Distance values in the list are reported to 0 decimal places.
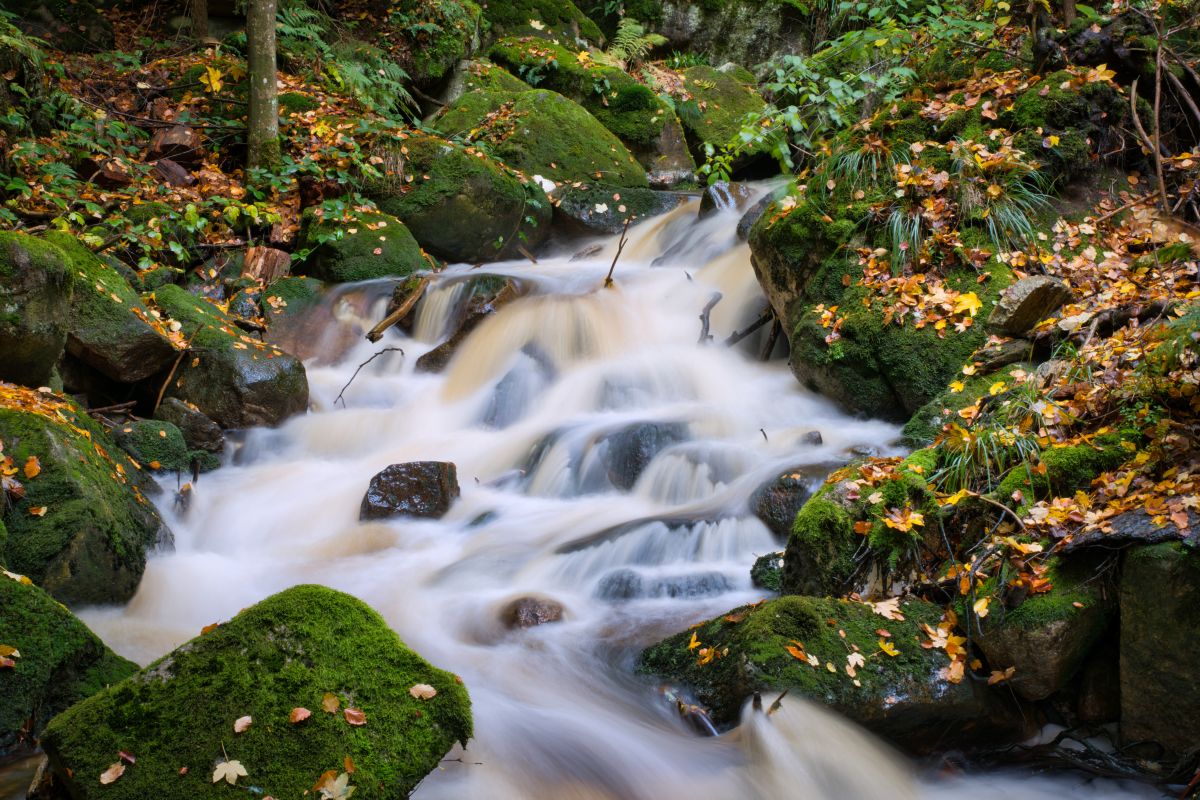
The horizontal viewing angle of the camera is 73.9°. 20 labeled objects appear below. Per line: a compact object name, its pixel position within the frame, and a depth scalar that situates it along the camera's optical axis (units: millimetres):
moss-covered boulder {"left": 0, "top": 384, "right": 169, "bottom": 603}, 3975
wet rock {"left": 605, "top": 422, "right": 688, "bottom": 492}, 6266
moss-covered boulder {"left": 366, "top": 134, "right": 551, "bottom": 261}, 9797
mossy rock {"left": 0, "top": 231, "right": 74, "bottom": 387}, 4613
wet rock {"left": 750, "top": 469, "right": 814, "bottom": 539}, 5184
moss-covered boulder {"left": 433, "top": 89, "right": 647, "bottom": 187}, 11586
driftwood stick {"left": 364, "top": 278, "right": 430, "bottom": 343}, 8349
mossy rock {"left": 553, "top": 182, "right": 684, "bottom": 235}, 11094
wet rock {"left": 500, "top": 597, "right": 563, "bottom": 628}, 4559
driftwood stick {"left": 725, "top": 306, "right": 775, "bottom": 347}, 7912
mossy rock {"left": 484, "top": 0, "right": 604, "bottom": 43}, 14367
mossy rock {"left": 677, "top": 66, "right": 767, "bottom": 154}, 14000
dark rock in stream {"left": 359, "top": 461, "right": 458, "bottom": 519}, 5871
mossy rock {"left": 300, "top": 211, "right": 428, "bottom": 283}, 9039
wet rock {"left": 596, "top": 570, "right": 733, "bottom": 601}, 4734
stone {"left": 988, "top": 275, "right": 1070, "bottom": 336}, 5363
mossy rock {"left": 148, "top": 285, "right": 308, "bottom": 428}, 6812
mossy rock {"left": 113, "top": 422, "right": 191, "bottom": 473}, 5863
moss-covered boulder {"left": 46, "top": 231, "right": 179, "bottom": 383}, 6090
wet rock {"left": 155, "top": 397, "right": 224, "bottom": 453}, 6480
